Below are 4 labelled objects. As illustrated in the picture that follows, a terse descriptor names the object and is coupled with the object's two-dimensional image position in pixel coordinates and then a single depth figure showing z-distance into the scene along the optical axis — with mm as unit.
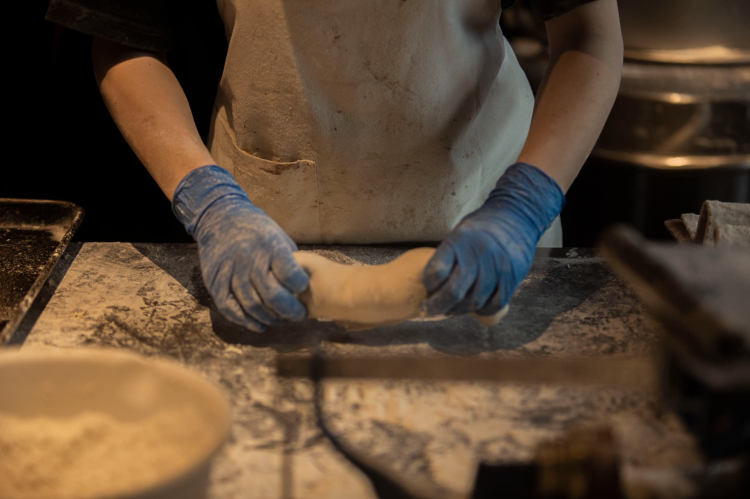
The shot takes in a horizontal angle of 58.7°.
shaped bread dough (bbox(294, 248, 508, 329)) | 1253
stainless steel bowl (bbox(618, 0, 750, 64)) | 2367
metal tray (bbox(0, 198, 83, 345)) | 1388
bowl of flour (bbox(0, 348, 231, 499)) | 860
